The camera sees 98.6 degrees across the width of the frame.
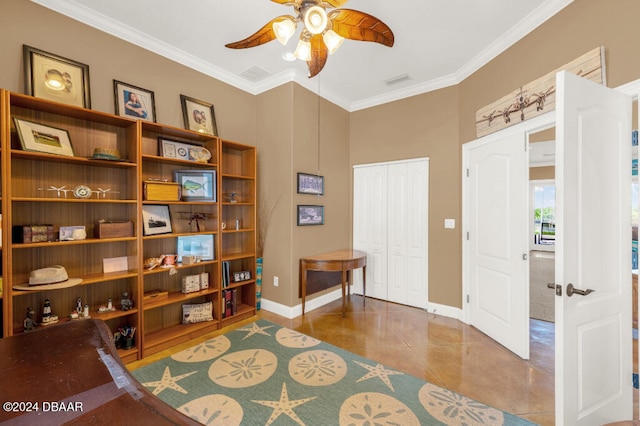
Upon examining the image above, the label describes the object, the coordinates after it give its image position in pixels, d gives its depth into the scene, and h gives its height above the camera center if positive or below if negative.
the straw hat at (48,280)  1.97 -0.50
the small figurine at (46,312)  2.10 -0.76
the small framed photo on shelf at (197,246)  2.97 -0.39
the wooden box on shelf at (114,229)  2.30 -0.15
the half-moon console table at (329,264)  3.42 -0.67
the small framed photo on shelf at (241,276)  3.34 -0.80
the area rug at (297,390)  1.79 -1.34
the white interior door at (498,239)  2.59 -0.31
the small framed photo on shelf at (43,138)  1.97 +0.56
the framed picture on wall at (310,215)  3.59 -0.06
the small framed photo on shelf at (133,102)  2.57 +1.07
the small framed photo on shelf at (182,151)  2.82 +0.64
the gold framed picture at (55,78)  2.12 +1.09
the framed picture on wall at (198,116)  3.07 +1.11
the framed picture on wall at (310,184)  3.59 +0.36
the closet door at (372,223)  4.12 -0.20
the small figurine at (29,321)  1.99 -0.80
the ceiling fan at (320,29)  1.58 +1.12
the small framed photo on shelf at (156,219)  2.65 -0.08
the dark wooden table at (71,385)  0.73 -0.55
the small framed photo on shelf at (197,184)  2.94 +0.30
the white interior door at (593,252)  1.45 -0.24
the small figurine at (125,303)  2.45 -0.82
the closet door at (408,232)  3.74 -0.32
